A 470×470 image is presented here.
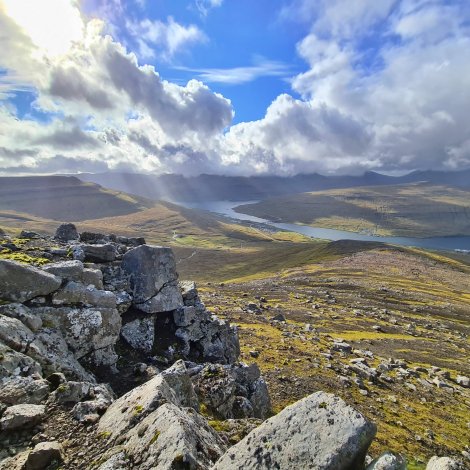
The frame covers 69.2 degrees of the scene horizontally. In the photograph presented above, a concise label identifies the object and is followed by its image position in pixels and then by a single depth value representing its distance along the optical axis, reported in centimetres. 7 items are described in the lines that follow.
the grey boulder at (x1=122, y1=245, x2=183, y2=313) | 2886
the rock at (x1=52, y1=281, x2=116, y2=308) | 2188
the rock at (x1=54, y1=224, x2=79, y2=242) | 3488
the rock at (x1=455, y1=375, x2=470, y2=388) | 5422
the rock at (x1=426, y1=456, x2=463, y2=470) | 1117
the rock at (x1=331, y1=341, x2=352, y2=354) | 5803
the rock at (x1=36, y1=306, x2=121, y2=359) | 2089
